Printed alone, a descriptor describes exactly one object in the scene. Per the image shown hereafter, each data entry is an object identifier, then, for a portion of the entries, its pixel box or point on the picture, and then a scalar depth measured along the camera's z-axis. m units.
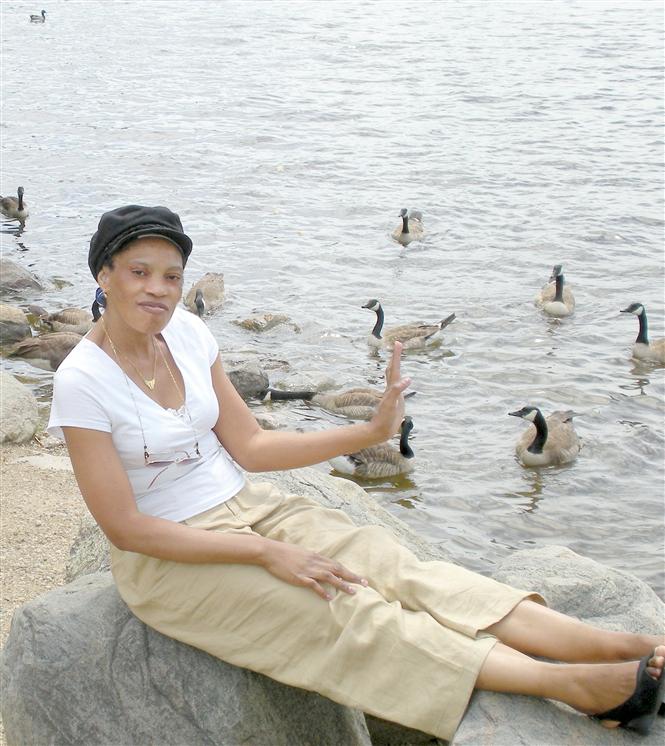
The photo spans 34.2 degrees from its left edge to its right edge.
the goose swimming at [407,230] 15.09
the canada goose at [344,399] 10.30
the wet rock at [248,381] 10.84
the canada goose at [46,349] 11.19
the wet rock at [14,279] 13.62
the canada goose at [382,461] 9.53
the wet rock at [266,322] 12.59
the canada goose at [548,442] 9.27
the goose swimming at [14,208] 16.14
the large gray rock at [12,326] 12.12
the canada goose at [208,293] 13.06
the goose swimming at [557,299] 12.58
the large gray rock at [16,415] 8.42
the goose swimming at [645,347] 11.57
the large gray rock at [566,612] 3.48
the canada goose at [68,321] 12.26
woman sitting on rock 3.54
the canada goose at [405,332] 11.77
